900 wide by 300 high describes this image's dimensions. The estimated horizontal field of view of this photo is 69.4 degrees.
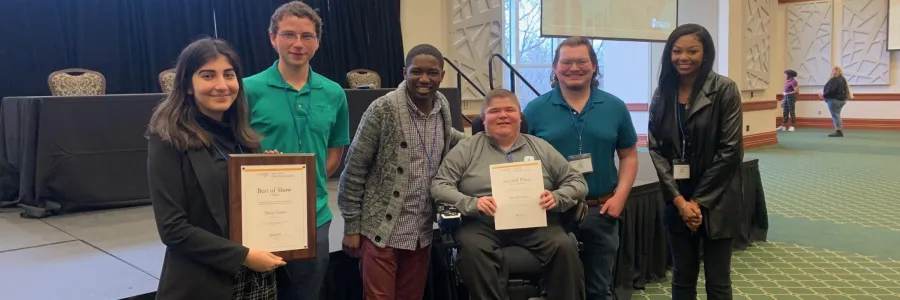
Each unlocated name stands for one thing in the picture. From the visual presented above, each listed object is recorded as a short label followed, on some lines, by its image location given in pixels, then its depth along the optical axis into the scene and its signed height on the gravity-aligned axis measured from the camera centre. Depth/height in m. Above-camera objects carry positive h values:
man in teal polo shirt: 2.39 -0.11
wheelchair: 2.20 -0.52
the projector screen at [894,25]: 13.68 +1.55
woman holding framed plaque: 1.54 -0.14
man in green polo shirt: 1.98 +0.03
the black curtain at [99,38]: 5.23 +0.71
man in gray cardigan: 2.16 -0.23
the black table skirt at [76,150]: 3.90 -0.18
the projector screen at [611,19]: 8.00 +1.18
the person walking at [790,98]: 13.89 +0.07
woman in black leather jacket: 2.36 -0.19
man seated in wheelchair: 2.19 -0.31
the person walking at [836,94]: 12.53 +0.11
